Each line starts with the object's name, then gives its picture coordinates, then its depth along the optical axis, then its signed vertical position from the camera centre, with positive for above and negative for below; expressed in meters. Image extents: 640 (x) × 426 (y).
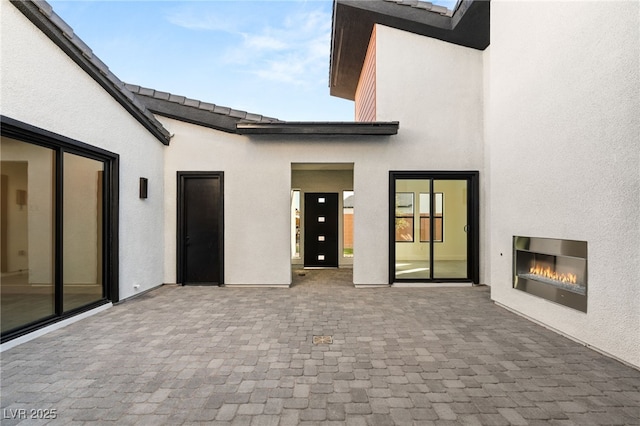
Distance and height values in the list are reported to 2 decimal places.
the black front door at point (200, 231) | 6.03 -0.35
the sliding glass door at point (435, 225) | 6.03 -0.26
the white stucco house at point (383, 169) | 3.06 +0.70
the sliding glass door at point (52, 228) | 3.26 -0.17
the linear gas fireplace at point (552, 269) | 3.32 -0.75
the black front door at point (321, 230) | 8.48 -0.49
